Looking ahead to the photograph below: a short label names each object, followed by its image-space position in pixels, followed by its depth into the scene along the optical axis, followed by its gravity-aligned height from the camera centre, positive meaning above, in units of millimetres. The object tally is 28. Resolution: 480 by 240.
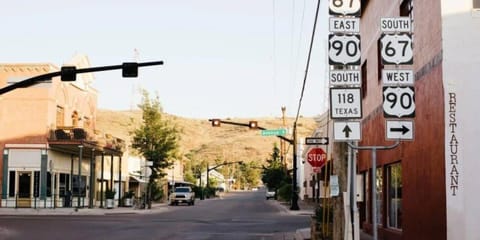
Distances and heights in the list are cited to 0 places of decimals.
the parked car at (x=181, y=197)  64688 -2025
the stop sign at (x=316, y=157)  25031 +730
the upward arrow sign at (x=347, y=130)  10398 +721
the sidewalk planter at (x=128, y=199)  54281 -1907
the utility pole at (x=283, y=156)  85550 +2792
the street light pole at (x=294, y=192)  44088 -1078
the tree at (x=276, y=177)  77438 -61
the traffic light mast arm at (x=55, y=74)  21391 +3272
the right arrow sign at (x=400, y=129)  9688 +690
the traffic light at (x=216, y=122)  42412 +3404
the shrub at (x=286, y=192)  63131 -1486
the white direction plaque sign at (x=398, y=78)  9875 +1457
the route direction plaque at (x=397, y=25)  10039 +2268
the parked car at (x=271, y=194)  90962 -2398
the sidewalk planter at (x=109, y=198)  48812 -1650
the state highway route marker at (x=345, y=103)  10422 +1150
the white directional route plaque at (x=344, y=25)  11078 +2499
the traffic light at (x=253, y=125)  41453 +3172
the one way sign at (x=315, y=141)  21703 +1155
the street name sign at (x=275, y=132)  39394 +2615
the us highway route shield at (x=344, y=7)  11500 +2905
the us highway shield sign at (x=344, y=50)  10914 +2062
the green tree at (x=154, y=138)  56938 +3211
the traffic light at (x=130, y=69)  22281 +3531
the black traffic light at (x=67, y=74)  22141 +3334
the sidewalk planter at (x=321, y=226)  18583 -1412
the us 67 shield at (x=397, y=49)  9938 +1896
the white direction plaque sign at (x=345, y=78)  10898 +1606
